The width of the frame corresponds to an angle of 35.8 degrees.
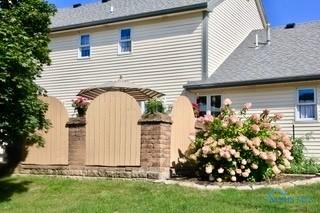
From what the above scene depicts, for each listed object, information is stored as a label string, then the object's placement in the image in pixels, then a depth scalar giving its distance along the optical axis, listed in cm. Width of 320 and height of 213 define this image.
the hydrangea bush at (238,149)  1118
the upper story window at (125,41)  2202
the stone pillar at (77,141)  1259
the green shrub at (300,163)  1352
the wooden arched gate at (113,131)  1193
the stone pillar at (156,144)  1149
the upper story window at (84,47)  2322
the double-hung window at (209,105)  1947
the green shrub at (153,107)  1188
